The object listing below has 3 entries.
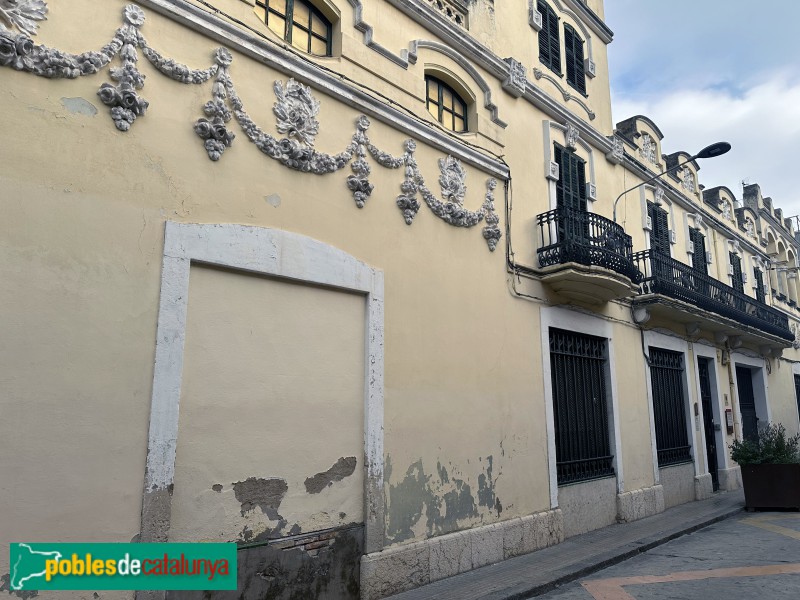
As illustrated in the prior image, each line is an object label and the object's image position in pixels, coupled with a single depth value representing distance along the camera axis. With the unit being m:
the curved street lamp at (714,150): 10.88
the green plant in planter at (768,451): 11.32
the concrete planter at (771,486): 11.23
